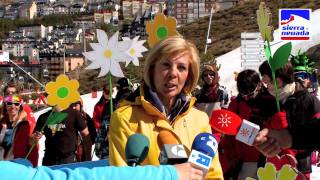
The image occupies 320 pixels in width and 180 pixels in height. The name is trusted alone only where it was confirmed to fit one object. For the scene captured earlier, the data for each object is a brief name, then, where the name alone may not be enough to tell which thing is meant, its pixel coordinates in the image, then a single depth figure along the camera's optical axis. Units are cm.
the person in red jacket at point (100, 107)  666
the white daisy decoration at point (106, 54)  506
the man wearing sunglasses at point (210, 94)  589
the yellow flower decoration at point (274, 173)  243
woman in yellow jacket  235
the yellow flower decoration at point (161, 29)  384
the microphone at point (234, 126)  216
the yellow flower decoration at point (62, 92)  444
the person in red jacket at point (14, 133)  492
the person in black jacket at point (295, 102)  362
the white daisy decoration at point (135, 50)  538
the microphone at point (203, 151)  143
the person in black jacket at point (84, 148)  542
